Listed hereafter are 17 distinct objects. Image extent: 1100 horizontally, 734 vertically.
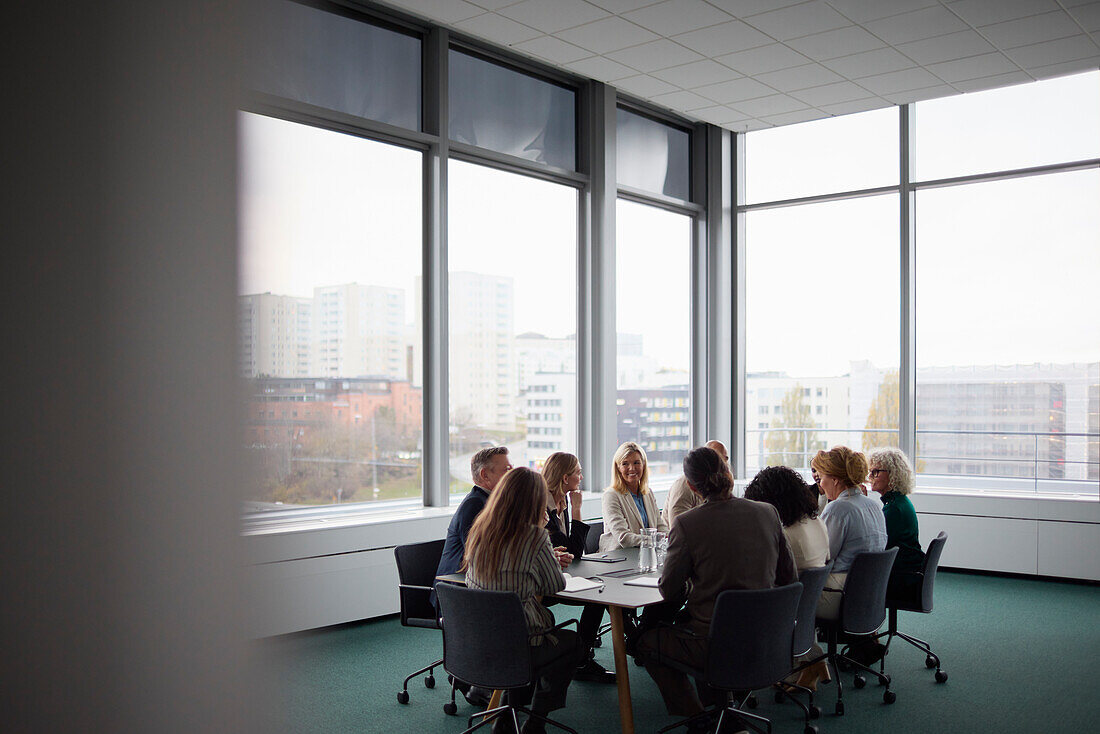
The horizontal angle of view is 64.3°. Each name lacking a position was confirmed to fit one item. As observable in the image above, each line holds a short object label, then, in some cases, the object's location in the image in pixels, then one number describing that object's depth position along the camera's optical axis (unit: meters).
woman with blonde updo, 4.39
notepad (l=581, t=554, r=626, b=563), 4.51
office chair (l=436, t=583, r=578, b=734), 3.22
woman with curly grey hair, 4.57
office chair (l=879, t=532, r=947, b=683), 4.49
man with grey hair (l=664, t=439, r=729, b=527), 5.39
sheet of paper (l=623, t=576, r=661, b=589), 3.91
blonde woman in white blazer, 4.99
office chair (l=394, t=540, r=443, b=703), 4.24
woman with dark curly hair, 4.04
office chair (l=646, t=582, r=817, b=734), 3.26
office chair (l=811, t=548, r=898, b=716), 4.04
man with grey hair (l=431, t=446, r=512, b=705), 4.16
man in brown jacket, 3.43
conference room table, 3.56
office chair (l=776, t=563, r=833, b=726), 3.67
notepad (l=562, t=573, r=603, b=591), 3.82
